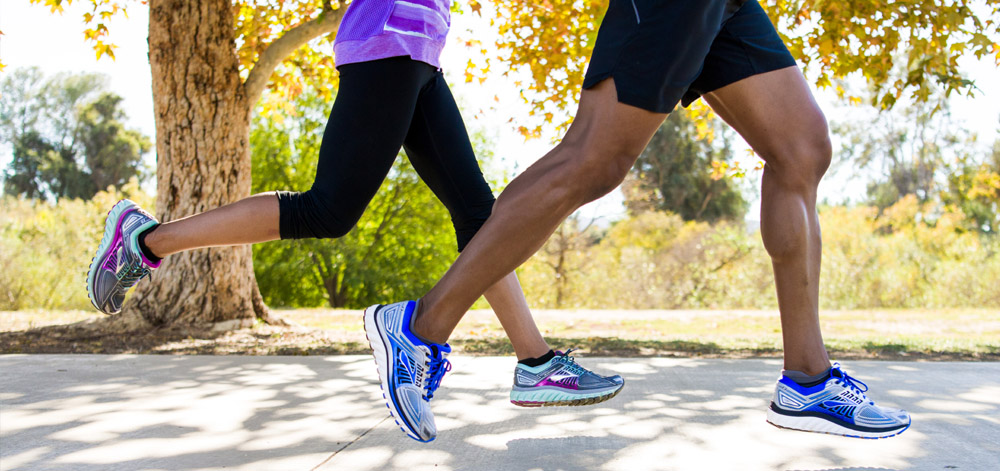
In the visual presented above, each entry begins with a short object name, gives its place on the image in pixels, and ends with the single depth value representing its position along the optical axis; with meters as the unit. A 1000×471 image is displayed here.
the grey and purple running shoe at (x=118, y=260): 2.21
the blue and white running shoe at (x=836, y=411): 1.95
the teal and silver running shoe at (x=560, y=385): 2.14
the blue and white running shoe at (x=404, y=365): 1.85
